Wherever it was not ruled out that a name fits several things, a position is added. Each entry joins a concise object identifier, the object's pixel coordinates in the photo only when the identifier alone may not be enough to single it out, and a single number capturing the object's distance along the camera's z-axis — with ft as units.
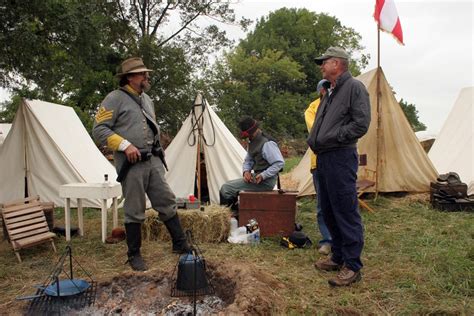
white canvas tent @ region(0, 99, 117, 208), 21.25
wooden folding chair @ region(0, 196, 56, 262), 13.28
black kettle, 9.18
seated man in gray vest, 15.35
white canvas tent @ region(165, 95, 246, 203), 21.61
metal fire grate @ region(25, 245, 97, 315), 8.34
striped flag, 21.06
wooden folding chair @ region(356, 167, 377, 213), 19.76
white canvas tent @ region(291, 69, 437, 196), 22.68
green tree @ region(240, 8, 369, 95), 102.01
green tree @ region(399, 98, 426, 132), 122.21
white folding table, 14.71
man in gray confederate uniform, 11.67
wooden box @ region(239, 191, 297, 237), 14.78
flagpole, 22.07
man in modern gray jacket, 9.87
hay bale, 14.79
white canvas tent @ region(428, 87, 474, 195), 22.93
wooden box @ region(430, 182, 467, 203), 19.57
